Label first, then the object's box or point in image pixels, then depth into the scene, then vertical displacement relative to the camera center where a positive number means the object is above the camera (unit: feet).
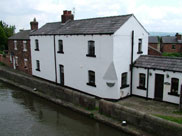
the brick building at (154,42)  158.20 +3.04
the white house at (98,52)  44.45 -1.73
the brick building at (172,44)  148.07 +1.17
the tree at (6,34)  125.01 +8.83
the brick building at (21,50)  79.25 -1.59
